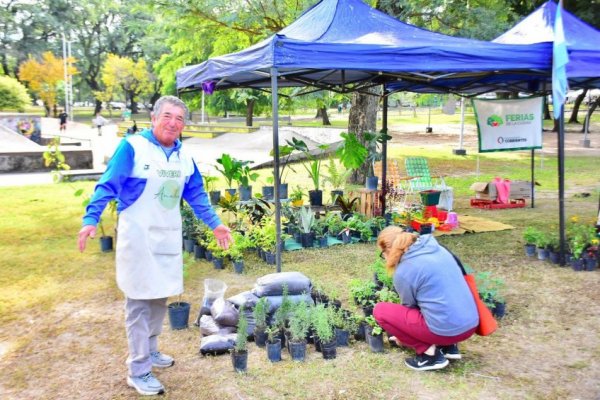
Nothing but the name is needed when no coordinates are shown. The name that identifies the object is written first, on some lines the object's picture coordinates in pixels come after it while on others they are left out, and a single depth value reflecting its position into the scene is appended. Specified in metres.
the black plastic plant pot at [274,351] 3.97
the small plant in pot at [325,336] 4.00
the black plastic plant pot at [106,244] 7.31
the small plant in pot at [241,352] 3.82
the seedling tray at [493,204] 10.11
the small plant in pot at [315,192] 8.91
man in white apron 3.26
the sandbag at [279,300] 4.52
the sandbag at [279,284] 4.61
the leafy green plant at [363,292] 4.68
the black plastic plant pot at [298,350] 3.99
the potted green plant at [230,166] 8.54
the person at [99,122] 32.27
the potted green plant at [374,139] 8.79
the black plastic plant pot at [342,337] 4.19
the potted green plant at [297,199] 8.42
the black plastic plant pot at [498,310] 4.80
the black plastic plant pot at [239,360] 3.82
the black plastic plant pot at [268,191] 9.07
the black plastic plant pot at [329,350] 4.00
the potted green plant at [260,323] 4.19
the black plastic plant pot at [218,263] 6.43
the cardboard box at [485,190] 10.30
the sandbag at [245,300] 4.54
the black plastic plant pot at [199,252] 6.86
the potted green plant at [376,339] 4.09
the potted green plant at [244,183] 8.69
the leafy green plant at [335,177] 9.88
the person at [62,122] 32.41
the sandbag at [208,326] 4.37
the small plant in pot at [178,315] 4.63
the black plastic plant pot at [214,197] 9.57
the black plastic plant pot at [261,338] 4.24
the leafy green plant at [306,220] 7.38
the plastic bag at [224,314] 4.37
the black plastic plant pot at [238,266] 6.23
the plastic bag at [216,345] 4.13
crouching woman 3.58
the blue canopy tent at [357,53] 5.38
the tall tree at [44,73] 42.00
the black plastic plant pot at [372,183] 8.80
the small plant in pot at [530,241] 6.80
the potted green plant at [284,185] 8.53
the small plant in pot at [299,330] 4.00
